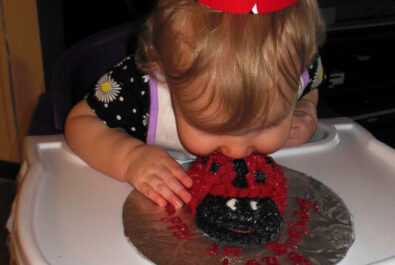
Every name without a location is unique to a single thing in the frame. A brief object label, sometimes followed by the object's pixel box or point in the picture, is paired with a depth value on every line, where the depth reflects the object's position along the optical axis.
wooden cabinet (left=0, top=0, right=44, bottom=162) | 1.33
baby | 0.47
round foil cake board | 0.49
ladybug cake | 0.52
